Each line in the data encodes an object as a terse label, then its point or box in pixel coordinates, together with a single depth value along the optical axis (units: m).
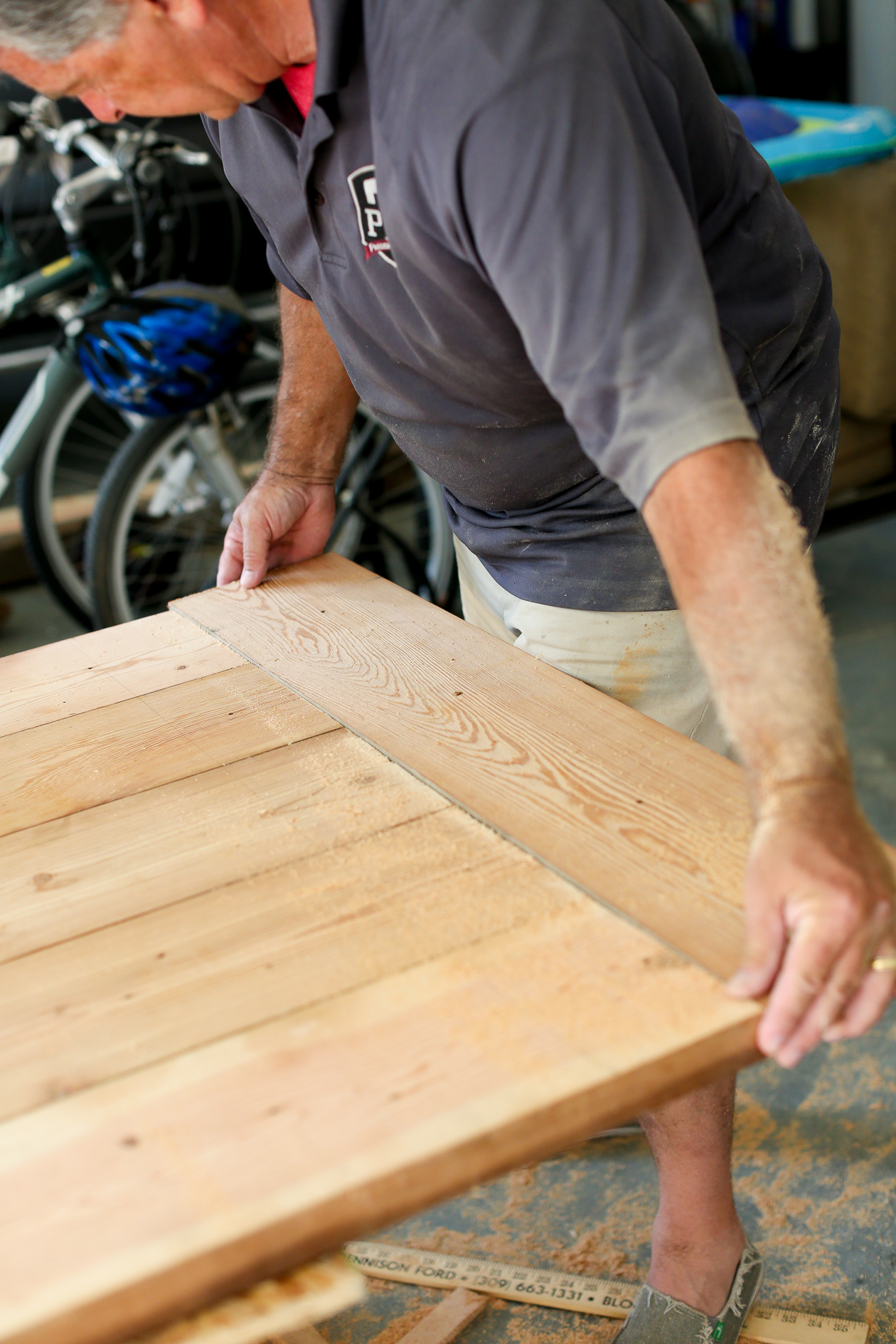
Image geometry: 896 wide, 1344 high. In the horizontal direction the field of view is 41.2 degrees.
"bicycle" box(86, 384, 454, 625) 2.63
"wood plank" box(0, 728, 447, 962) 0.89
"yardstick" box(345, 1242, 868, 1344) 1.28
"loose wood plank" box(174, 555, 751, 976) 0.83
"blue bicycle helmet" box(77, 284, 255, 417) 2.45
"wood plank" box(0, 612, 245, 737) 1.22
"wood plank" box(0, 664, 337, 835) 1.04
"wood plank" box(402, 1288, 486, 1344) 1.33
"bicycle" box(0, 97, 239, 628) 2.57
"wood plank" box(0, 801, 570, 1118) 0.74
